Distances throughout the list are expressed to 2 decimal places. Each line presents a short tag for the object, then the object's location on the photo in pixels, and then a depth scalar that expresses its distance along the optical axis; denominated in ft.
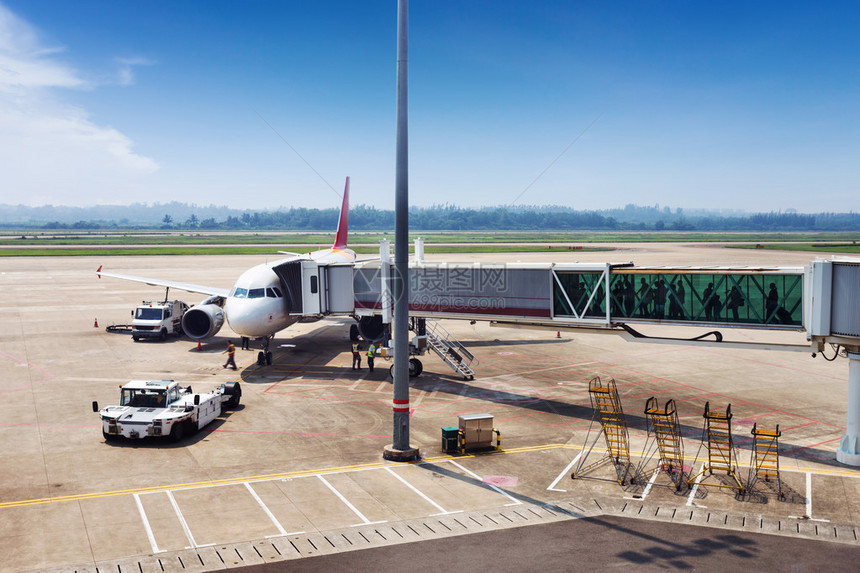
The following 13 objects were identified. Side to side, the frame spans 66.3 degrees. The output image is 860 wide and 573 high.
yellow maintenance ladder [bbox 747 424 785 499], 72.38
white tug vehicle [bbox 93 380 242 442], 82.48
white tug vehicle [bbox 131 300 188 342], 159.33
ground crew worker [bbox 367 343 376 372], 127.69
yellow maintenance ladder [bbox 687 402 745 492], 72.74
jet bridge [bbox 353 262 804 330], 84.17
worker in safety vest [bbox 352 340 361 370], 130.12
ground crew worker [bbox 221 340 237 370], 130.31
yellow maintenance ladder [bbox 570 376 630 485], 75.50
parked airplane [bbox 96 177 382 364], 125.80
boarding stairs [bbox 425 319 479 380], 122.62
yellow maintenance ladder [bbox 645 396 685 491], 73.89
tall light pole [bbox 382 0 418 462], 75.92
